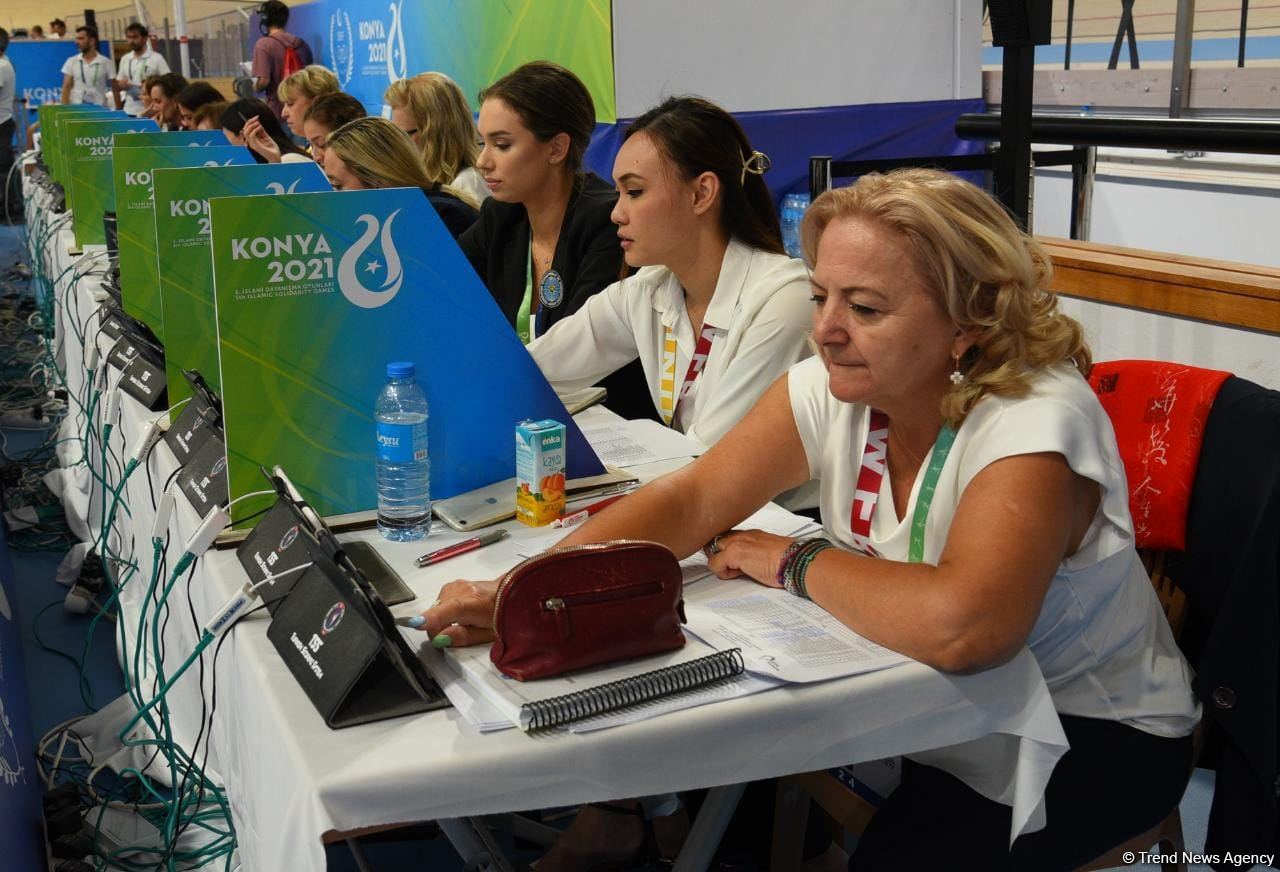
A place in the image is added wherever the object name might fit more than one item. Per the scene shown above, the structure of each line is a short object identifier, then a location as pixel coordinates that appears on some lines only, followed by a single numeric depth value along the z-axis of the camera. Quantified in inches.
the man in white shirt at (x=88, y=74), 497.4
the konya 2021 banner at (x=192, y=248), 82.4
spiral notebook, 44.7
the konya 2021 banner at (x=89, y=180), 172.6
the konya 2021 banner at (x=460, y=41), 176.1
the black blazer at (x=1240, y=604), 56.6
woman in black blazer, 111.7
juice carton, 64.7
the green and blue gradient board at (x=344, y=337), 62.4
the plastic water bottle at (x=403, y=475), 63.3
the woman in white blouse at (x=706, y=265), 83.1
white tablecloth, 42.6
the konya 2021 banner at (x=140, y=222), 109.0
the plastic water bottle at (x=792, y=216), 165.6
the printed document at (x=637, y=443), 78.2
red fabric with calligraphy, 61.4
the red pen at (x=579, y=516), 65.5
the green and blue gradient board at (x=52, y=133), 228.5
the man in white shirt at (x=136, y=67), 480.1
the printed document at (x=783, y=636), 49.0
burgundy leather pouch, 46.4
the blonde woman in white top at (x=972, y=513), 52.2
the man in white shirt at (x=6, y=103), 443.5
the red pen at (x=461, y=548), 60.4
